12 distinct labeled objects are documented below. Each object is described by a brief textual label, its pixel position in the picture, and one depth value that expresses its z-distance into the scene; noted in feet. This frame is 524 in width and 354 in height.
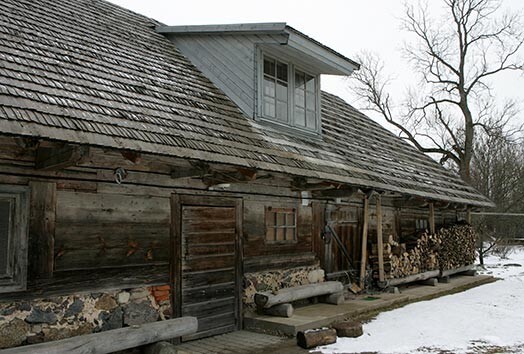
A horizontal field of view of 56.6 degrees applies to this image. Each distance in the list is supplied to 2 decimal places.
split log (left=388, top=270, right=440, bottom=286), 37.55
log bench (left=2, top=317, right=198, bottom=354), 15.42
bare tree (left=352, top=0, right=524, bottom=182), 78.79
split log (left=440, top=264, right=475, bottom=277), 45.46
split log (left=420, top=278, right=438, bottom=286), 42.47
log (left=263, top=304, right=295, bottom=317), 25.55
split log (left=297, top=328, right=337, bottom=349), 21.84
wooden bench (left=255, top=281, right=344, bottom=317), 25.40
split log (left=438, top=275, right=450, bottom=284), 44.97
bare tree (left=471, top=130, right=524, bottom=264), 80.59
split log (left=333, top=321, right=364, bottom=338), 23.84
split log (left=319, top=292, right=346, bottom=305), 30.44
